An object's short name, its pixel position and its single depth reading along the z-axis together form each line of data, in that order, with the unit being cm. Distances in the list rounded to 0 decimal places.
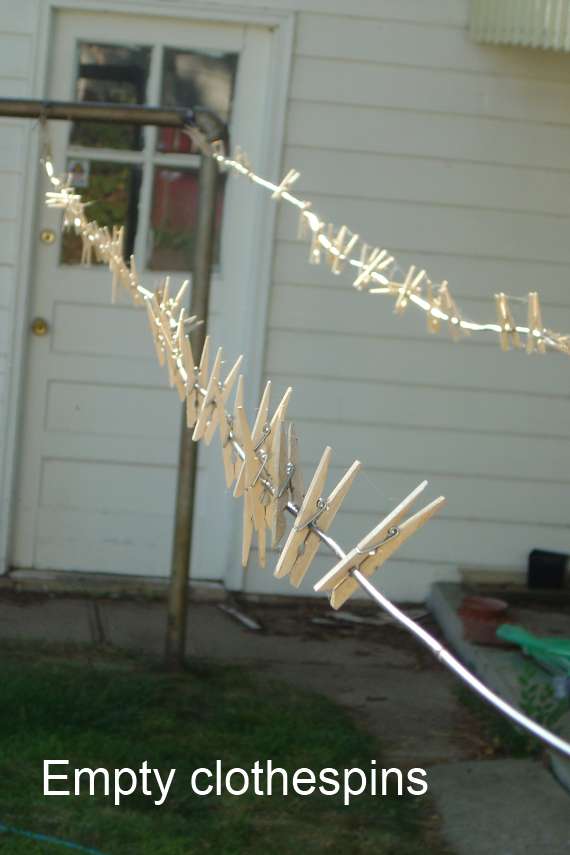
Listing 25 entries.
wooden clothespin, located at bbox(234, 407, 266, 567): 201
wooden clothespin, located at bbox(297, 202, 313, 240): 319
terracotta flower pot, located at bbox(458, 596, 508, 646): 578
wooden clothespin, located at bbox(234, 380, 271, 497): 205
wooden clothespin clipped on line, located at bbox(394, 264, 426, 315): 254
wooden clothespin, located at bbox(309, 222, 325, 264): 303
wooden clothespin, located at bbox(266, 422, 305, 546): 193
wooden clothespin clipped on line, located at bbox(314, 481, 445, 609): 161
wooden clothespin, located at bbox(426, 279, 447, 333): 254
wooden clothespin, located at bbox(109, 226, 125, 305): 369
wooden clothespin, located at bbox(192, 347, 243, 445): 232
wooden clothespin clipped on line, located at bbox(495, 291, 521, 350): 235
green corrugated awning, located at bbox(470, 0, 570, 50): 574
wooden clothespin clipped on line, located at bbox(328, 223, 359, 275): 294
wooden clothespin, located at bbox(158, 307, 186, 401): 293
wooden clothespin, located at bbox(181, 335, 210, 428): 257
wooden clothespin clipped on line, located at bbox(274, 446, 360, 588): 171
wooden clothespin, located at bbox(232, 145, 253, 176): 387
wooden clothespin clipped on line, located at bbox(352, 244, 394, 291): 269
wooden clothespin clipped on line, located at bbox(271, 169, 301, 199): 331
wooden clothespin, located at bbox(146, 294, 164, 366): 334
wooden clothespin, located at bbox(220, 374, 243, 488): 231
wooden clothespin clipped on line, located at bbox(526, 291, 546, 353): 223
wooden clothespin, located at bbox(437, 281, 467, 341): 254
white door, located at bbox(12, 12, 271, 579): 643
